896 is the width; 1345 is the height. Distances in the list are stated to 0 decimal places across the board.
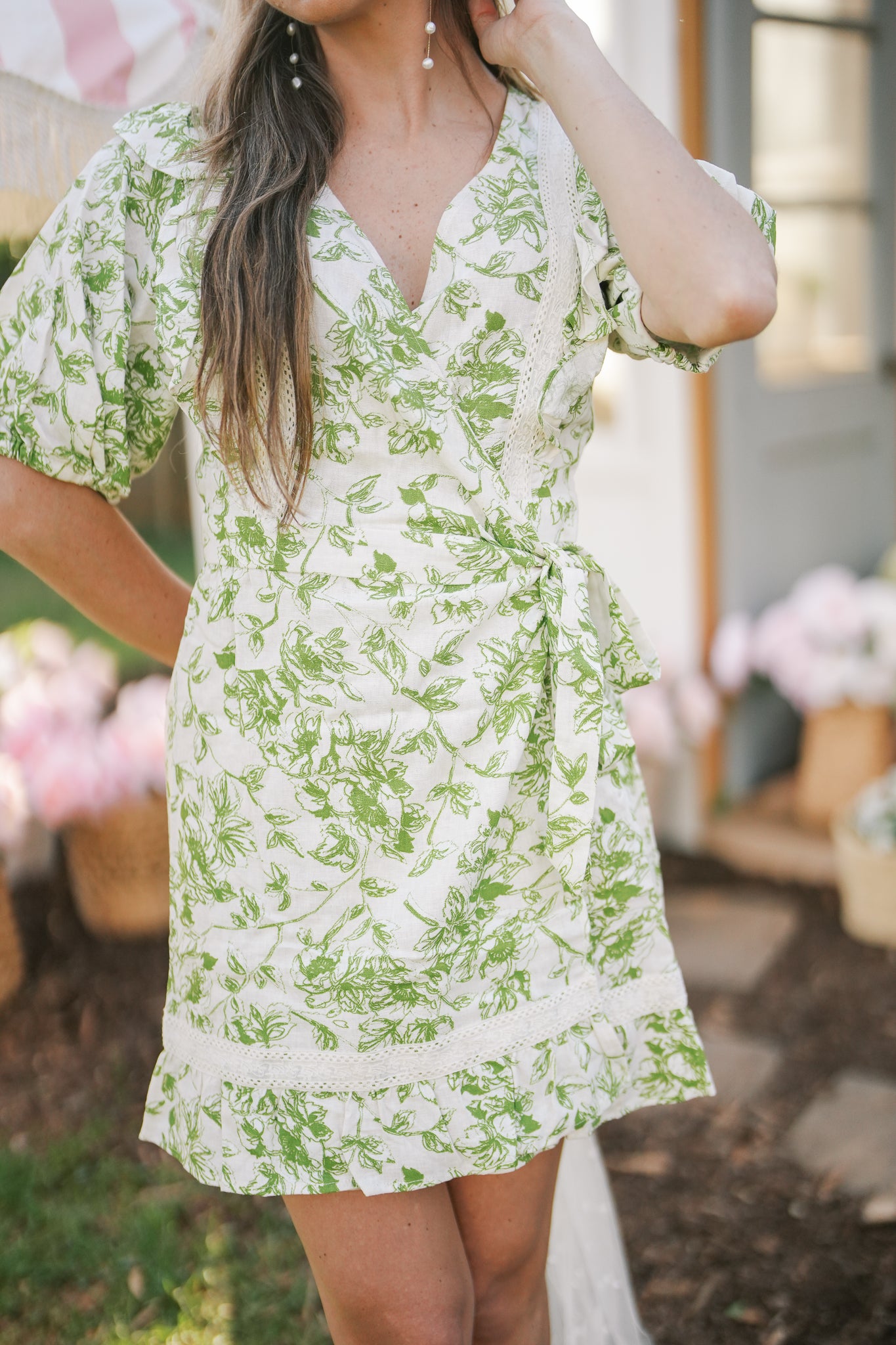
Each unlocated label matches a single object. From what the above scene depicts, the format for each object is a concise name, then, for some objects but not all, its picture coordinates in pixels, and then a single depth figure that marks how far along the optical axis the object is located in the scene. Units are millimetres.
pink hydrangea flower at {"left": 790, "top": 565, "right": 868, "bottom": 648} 3582
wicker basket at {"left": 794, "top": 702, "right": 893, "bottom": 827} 3645
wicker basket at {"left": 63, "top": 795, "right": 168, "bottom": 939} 3230
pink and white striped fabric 1631
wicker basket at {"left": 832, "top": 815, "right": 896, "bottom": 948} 3109
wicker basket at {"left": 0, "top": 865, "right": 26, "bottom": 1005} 3082
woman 1252
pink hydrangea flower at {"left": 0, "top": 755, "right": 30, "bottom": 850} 3023
